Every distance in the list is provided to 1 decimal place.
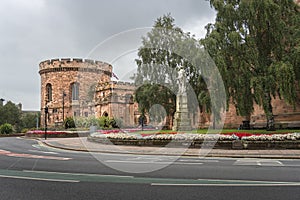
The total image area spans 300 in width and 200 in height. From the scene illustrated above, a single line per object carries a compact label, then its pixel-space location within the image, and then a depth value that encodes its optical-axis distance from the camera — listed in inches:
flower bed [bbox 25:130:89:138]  1337.4
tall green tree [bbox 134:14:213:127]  1125.7
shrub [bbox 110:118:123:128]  1704.0
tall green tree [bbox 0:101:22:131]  2442.3
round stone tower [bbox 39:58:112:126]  2265.0
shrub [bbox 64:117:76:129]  1663.4
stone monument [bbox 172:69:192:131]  943.0
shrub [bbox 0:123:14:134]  1671.0
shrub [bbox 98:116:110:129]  1617.7
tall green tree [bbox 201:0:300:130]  768.3
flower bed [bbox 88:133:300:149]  661.3
